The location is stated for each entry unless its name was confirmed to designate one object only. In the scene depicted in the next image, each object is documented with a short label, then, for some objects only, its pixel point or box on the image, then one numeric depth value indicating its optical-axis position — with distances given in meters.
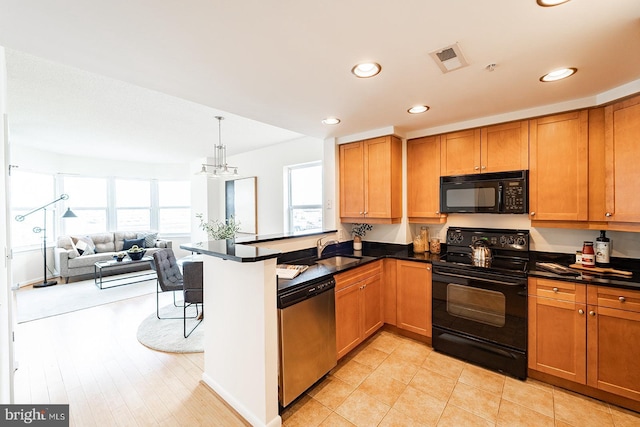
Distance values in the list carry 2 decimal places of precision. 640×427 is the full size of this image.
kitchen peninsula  1.72
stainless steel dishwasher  1.87
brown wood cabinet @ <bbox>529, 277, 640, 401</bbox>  1.86
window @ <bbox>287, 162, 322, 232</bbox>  4.65
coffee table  5.04
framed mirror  5.55
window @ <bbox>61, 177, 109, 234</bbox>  6.11
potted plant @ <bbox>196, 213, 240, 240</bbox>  4.64
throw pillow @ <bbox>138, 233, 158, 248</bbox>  6.48
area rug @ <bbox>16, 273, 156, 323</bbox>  3.82
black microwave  2.57
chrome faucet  3.04
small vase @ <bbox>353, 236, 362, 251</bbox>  3.49
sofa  5.25
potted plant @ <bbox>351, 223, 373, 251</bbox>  3.49
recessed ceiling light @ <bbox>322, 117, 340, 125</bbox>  2.73
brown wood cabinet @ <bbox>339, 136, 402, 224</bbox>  3.09
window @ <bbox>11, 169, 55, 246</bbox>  5.13
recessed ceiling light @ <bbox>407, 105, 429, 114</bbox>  2.44
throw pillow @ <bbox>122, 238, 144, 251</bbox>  6.26
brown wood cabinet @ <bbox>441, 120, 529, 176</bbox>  2.58
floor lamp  4.95
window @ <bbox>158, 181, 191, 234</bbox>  7.47
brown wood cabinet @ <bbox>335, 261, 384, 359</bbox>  2.45
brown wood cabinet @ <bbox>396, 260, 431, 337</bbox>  2.78
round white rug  2.82
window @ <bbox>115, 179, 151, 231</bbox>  6.89
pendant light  4.06
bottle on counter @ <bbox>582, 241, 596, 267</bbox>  2.31
